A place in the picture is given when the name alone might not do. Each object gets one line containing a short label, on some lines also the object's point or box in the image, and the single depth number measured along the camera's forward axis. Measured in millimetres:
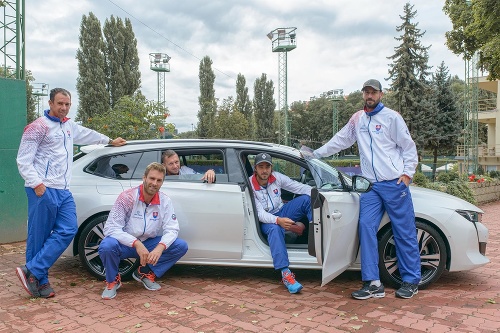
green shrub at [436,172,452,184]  12742
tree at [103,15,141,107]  27328
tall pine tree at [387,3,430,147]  30703
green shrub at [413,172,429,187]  11882
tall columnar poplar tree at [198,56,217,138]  47062
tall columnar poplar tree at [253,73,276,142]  55250
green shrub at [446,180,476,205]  11945
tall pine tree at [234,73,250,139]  52812
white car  4305
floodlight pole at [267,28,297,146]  32197
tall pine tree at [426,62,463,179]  33125
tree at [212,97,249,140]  35875
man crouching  4191
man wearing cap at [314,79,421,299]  4277
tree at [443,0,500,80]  14389
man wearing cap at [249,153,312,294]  4422
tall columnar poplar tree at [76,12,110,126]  26891
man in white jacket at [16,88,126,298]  4168
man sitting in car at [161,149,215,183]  4801
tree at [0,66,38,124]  33812
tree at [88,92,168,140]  10195
